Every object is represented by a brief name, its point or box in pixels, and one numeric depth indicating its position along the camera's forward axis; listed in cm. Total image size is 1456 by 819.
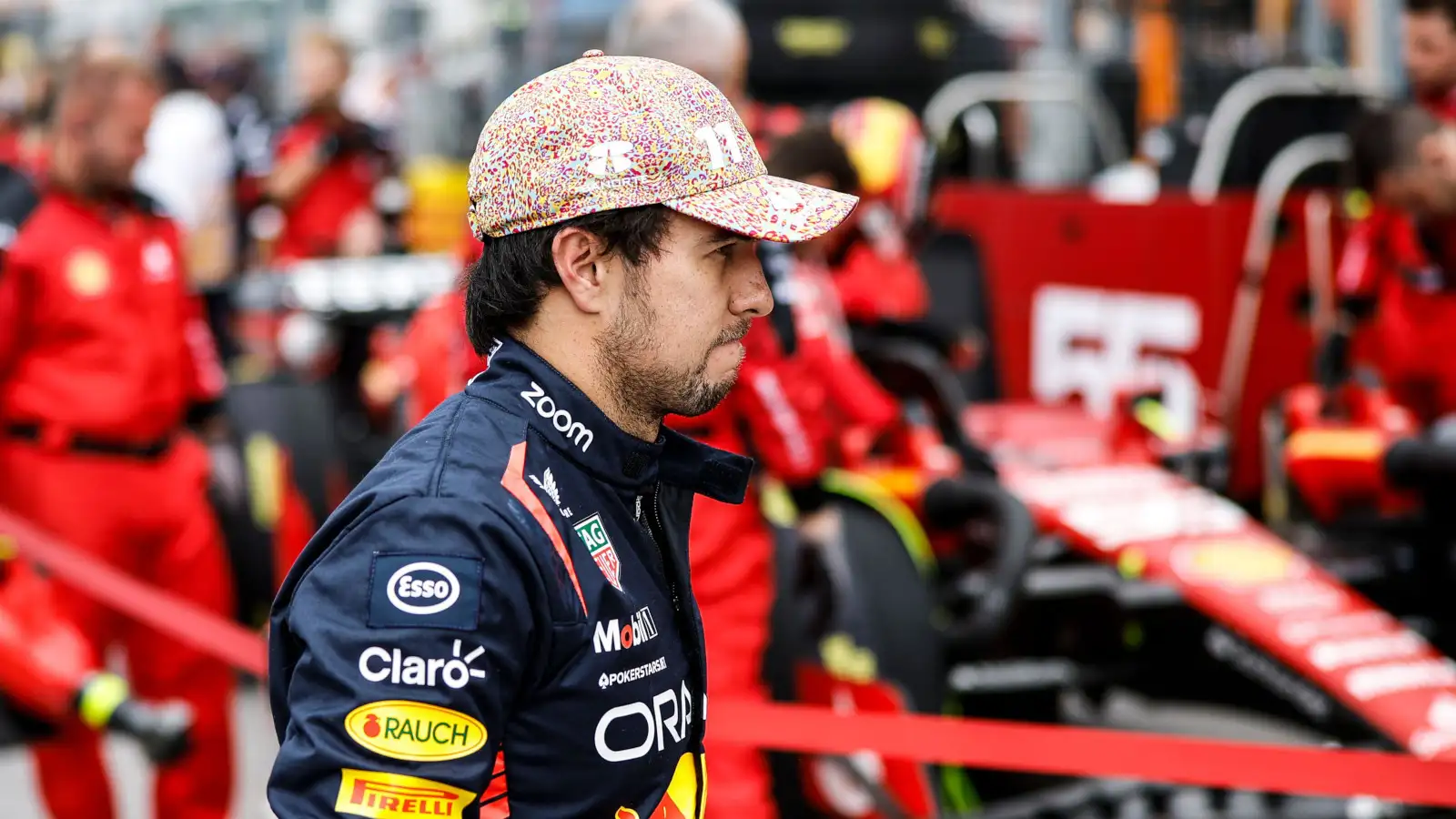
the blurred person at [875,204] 444
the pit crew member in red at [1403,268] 530
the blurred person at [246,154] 1141
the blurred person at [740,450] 376
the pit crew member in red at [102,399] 475
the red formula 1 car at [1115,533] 450
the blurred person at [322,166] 877
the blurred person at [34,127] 651
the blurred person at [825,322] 409
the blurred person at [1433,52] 536
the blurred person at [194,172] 1012
